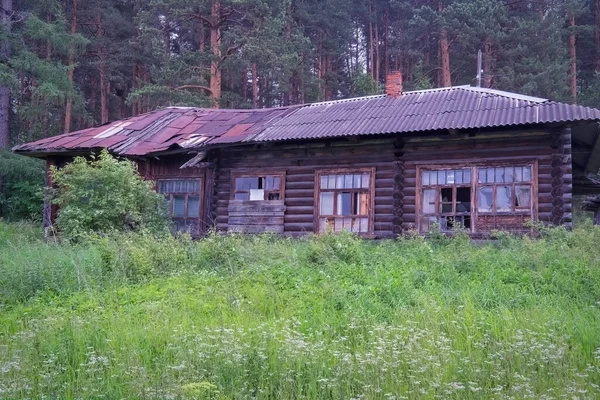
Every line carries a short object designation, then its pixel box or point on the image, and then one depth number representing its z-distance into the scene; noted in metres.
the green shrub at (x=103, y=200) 14.09
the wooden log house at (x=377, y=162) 12.86
